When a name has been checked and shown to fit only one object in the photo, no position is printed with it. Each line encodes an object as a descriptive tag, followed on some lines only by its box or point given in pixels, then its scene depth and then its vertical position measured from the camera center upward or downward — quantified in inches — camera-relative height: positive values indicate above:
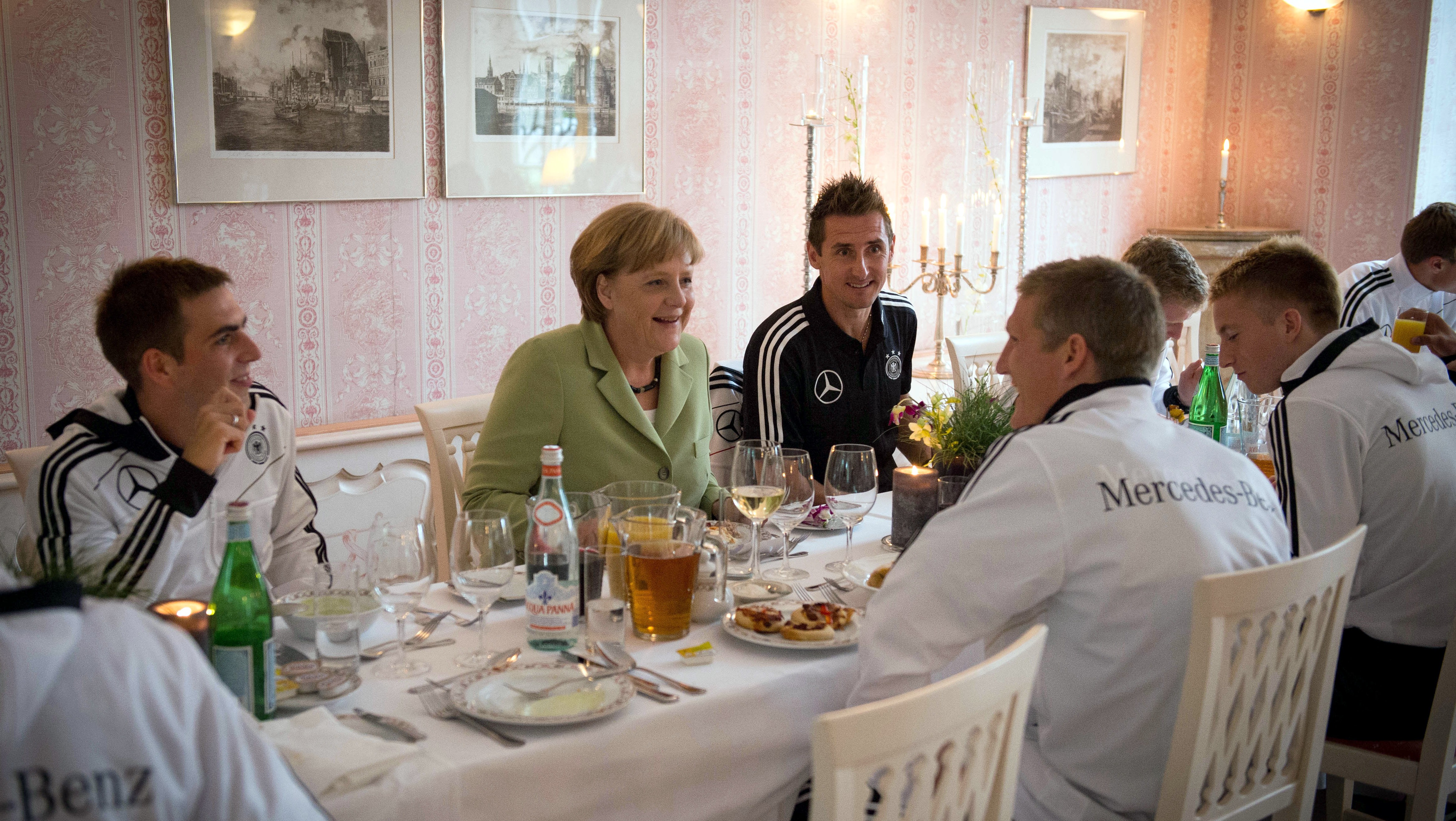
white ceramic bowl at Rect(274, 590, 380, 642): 63.4 -22.0
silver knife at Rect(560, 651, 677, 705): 58.1 -23.7
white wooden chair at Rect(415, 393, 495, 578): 106.3 -20.2
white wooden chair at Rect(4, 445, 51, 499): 82.2 -17.2
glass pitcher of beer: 66.2 -19.8
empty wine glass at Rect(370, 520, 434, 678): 62.4 -19.0
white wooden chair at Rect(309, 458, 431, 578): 134.6 -33.3
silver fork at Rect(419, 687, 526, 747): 53.6 -23.7
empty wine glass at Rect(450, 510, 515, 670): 61.8 -18.4
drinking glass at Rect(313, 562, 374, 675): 59.6 -21.1
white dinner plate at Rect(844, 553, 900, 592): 77.4 -23.6
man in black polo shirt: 118.3 -13.0
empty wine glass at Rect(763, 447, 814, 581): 79.5 -18.8
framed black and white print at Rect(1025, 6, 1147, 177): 211.9 +26.9
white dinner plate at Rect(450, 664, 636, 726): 54.8 -23.3
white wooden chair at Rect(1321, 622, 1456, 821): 78.1 -38.1
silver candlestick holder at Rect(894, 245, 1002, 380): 181.3 -9.4
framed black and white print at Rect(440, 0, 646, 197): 140.5 +16.3
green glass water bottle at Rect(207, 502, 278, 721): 53.7 -19.3
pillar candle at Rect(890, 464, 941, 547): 86.0 -20.3
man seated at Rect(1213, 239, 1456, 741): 83.6 -19.4
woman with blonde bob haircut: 95.1 -13.7
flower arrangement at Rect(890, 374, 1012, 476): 85.1 -14.9
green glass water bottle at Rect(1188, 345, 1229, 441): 116.5 -18.2
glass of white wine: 78.0 -17.6
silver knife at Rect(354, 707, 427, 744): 53.3 -23.6
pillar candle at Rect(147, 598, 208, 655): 51.7 -17.7
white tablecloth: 51.0 -25.0
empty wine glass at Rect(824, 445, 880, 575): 81.0 -17.9
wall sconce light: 227.6 +44.4
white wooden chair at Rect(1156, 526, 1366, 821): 59.4 -25.8
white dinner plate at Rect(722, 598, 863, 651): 64.9 -23.5
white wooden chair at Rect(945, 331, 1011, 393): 157.3 -17.3
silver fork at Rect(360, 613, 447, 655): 65.9 -23.8
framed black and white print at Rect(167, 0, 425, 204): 119.7 +13.5
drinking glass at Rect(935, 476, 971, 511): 84.1 -19.1
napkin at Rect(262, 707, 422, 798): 48.3 -23.0
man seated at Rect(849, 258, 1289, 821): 60.2 -17.9
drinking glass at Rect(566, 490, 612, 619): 69.4 -19.1
